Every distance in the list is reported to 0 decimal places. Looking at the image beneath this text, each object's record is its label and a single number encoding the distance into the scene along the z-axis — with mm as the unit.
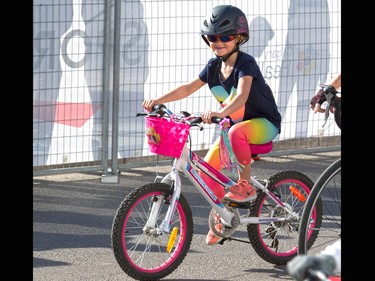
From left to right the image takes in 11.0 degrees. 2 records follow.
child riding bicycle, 12437
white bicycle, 11902
